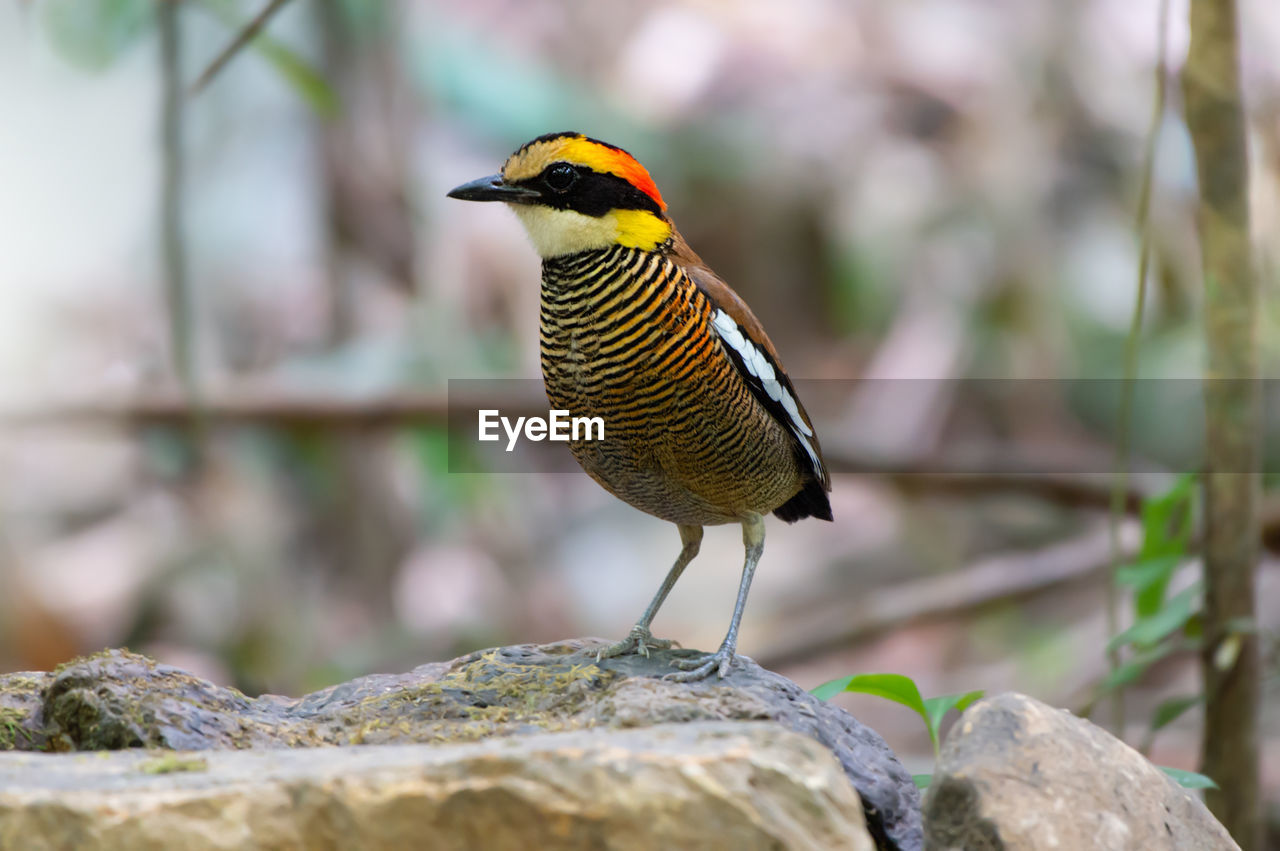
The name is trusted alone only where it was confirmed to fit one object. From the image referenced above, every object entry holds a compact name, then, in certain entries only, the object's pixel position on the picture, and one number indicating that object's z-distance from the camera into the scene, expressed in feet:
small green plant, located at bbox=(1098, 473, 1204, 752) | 24.09
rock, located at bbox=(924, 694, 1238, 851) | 13.83
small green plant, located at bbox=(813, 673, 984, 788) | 17.75
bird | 18.22
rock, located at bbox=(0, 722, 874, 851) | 11.39
